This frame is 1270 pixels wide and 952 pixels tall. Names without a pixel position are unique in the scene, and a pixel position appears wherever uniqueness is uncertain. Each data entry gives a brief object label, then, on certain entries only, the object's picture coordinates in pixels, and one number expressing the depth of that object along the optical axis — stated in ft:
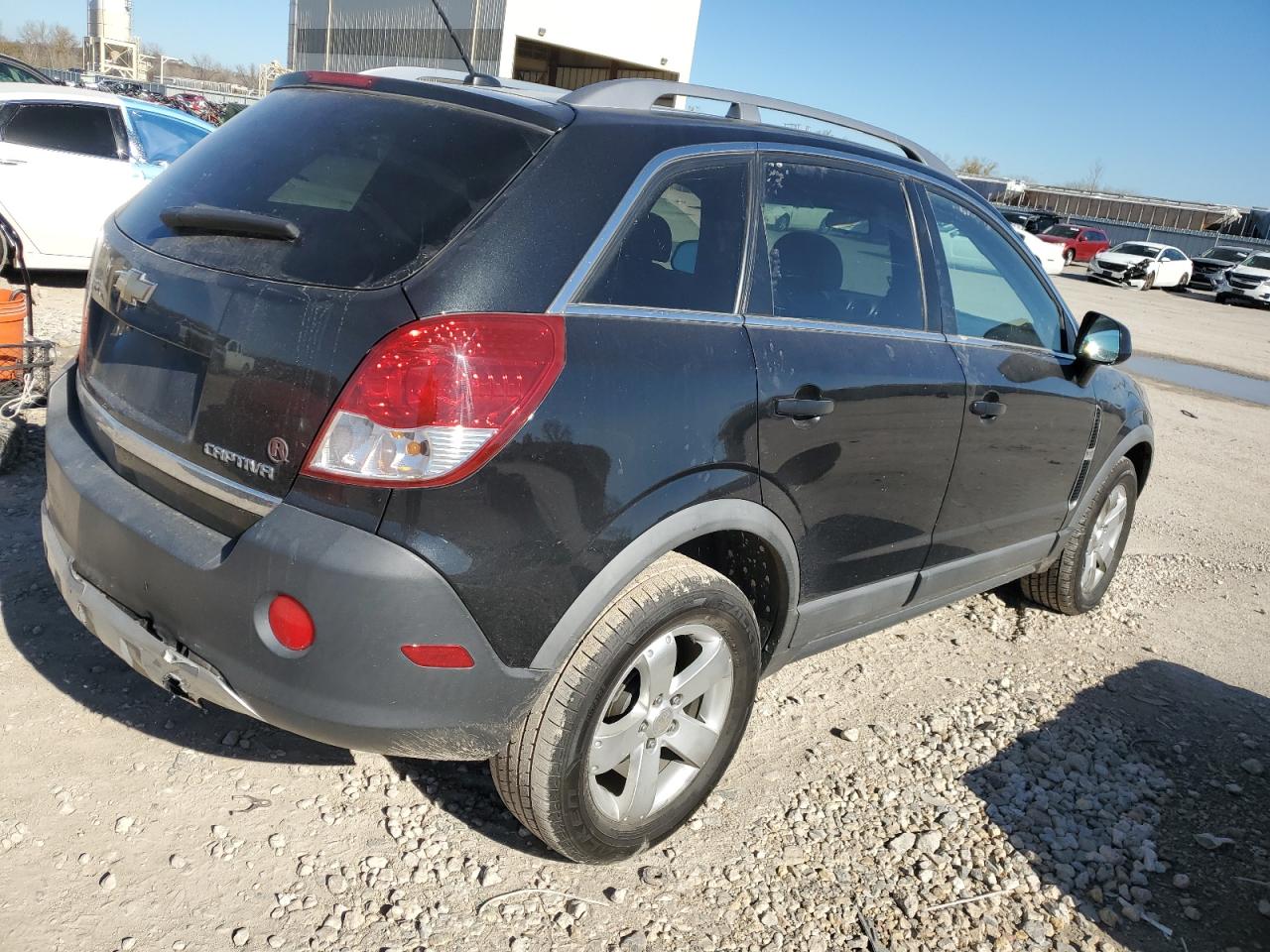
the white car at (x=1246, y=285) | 99.40
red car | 124.67
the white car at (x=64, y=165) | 27.81
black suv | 6.94
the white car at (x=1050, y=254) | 92.87
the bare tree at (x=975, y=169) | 310.86
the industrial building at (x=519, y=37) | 120.67
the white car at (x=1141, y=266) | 105.81
